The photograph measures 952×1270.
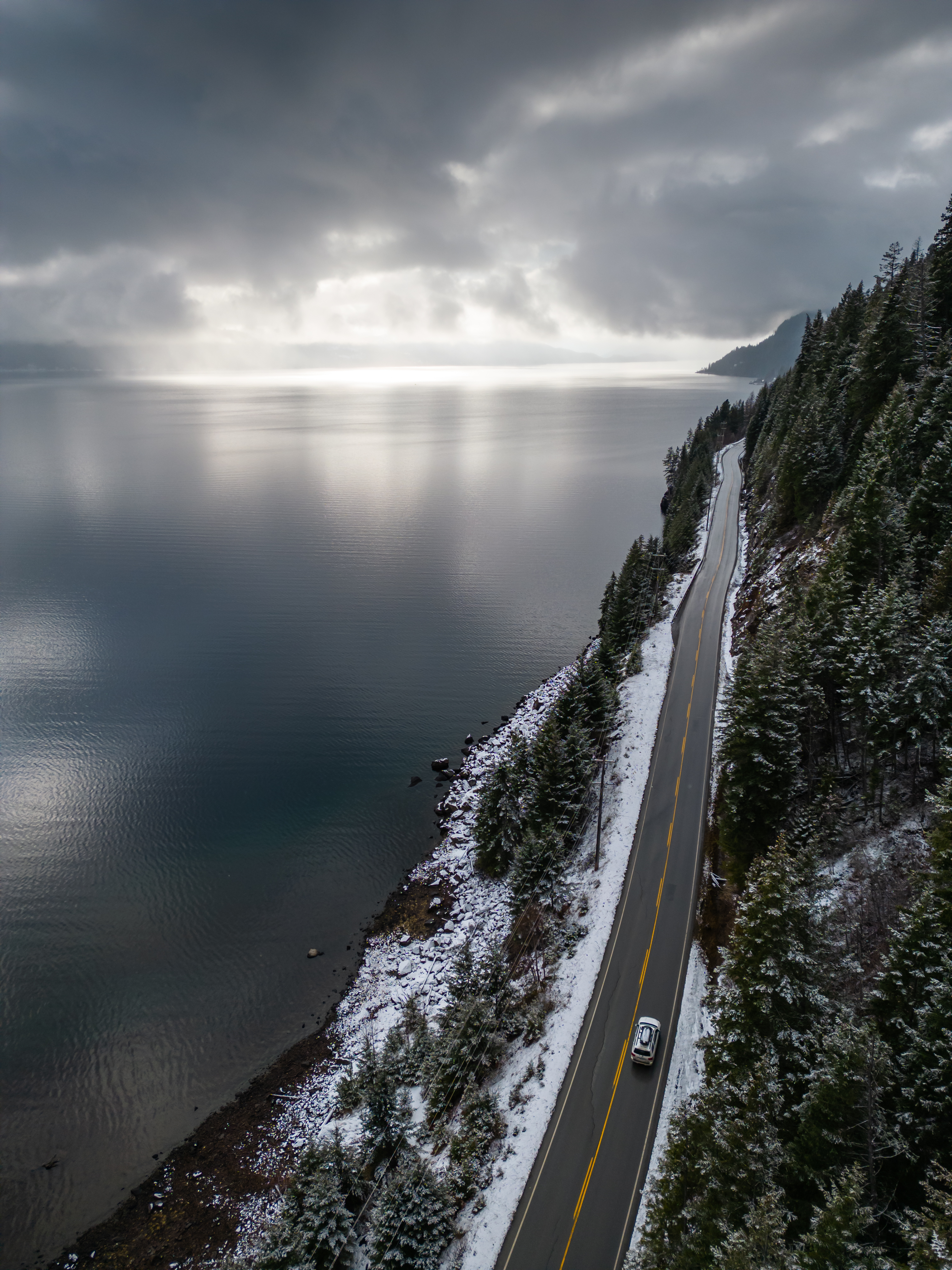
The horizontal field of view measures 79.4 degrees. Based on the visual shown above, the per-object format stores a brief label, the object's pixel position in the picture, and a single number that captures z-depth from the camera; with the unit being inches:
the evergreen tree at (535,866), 1630.2
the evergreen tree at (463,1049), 1211.9
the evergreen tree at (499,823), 1867.6
